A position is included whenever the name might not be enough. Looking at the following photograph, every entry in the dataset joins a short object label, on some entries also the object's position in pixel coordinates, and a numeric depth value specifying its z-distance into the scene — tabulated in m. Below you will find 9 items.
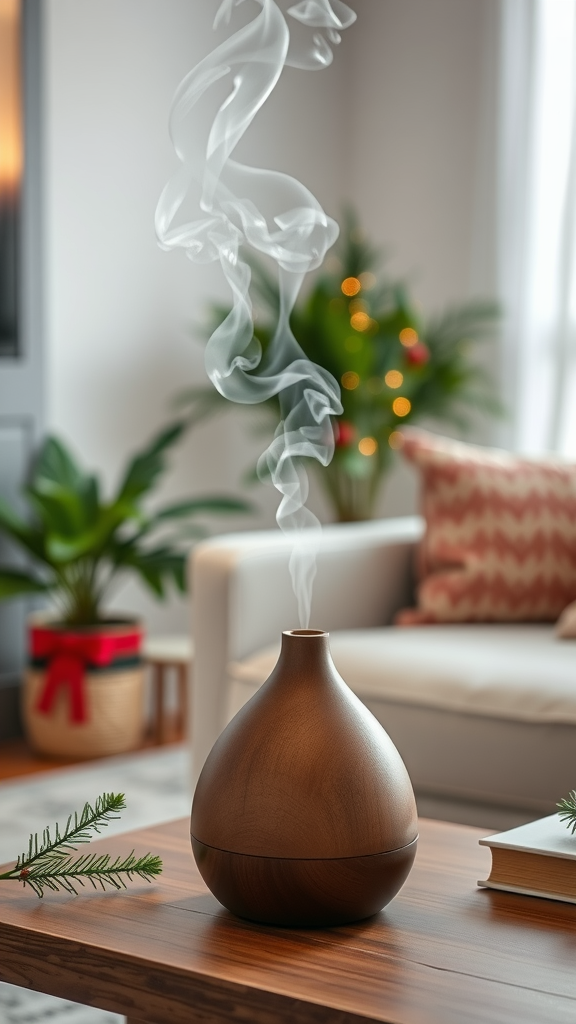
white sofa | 2.01
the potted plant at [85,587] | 3.24
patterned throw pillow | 2.53
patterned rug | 2.67
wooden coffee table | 0.90
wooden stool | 3.43
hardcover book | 1.13
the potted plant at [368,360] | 3.57
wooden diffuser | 1.01
